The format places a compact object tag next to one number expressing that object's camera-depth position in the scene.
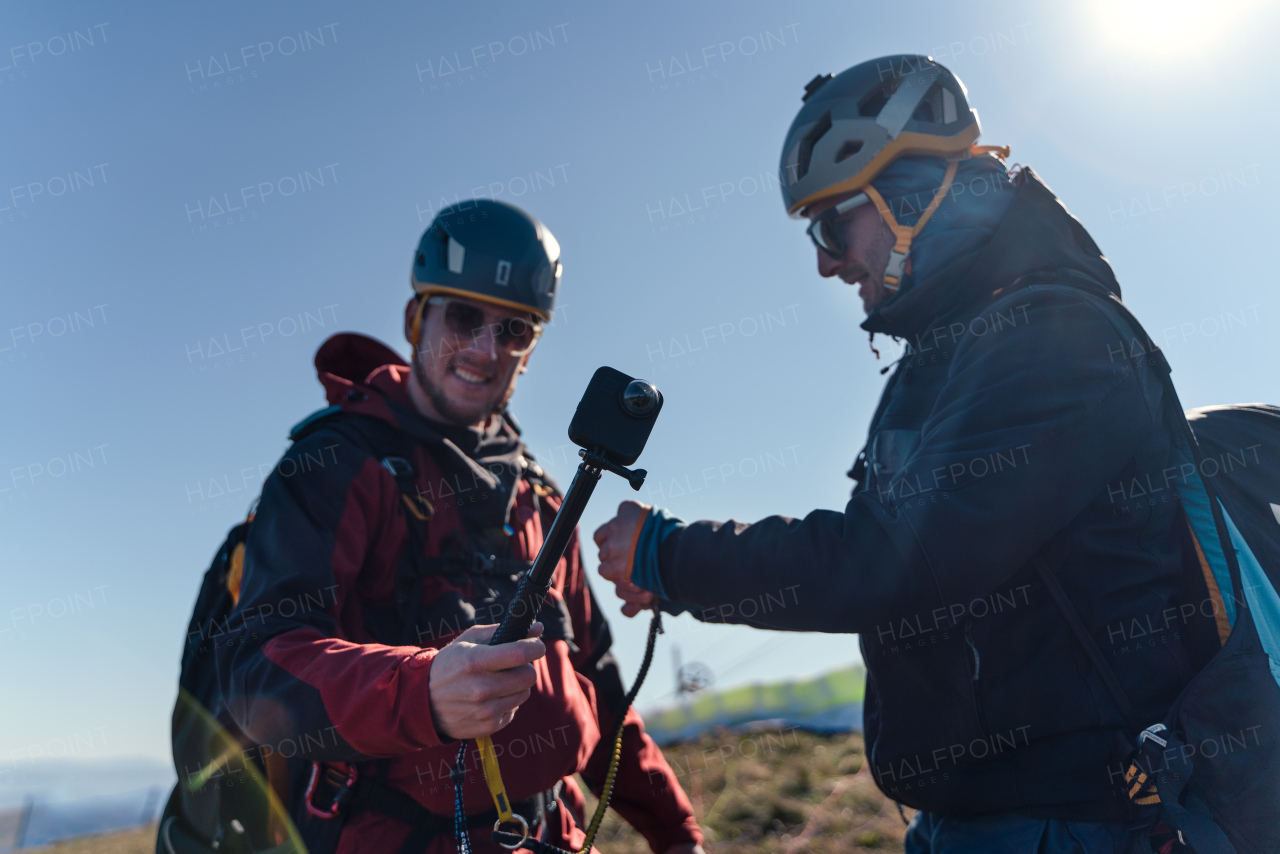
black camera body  1.84
